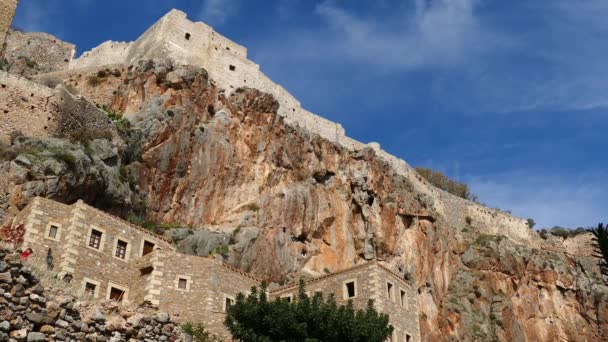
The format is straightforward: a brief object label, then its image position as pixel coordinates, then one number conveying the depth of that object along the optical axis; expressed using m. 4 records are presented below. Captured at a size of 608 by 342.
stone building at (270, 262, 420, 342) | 32.34
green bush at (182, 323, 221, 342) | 24.15
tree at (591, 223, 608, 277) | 23.44
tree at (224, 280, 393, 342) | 23.05
